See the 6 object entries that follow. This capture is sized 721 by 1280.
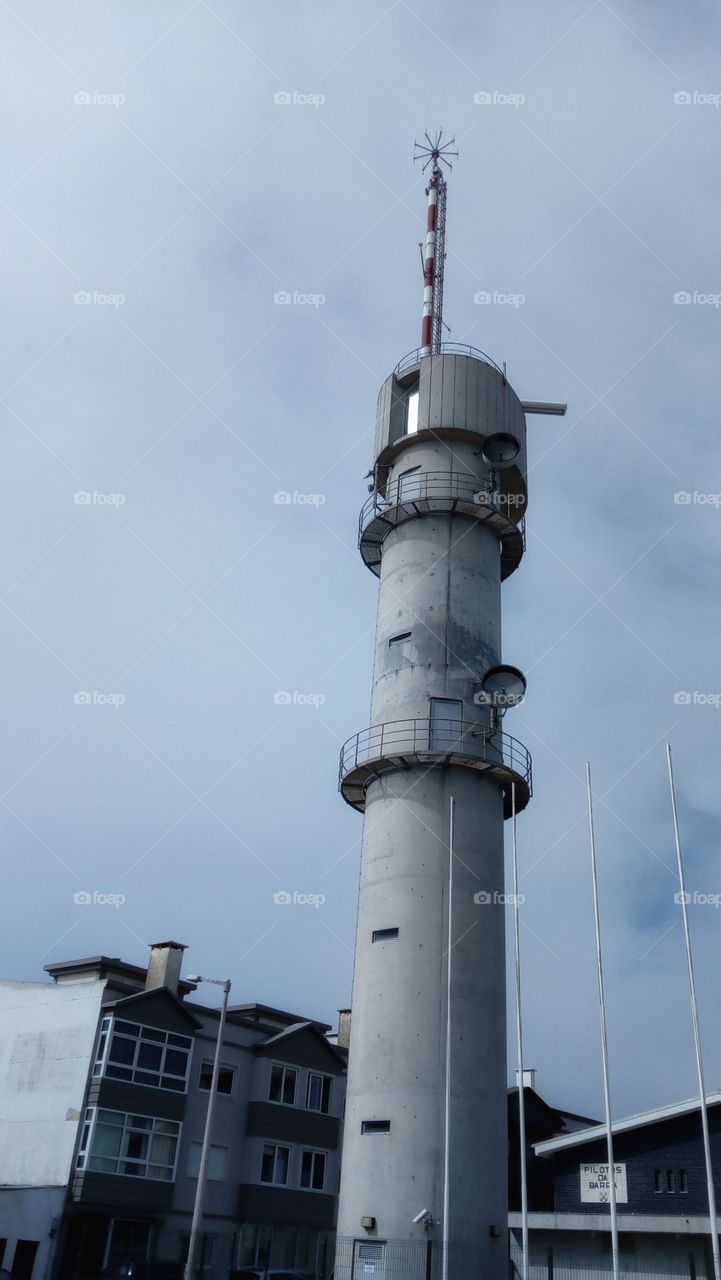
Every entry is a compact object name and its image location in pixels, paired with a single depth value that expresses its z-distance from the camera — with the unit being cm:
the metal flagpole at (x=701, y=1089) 2199
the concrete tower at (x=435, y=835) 2750
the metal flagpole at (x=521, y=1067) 2619
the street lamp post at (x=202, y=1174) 3028
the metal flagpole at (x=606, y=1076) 2352
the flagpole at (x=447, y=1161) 2646
